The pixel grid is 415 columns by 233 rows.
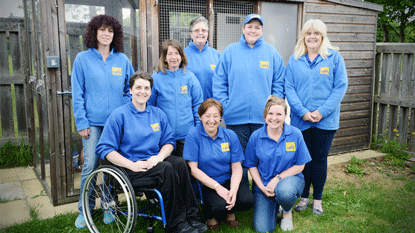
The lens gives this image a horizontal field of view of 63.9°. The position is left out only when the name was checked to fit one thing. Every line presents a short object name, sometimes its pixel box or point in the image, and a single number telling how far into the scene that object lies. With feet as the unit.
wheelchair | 7.11
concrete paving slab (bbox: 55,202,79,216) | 10.11
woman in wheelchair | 7.59
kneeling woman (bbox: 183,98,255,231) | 8.36
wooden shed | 10.02
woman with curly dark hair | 8.69
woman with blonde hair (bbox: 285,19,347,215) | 9.40
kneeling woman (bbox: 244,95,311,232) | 8.54
